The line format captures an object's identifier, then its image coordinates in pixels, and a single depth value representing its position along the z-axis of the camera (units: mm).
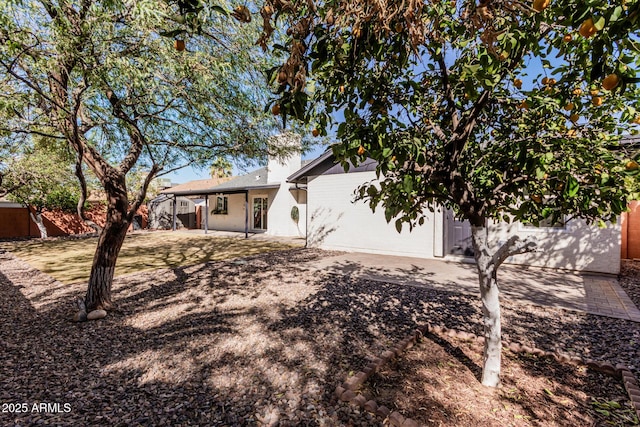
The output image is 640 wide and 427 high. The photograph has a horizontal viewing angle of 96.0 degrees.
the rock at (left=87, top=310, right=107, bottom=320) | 4198
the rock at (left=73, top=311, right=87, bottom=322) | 4125
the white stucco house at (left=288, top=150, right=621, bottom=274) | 7156
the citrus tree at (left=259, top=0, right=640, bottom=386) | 1545
